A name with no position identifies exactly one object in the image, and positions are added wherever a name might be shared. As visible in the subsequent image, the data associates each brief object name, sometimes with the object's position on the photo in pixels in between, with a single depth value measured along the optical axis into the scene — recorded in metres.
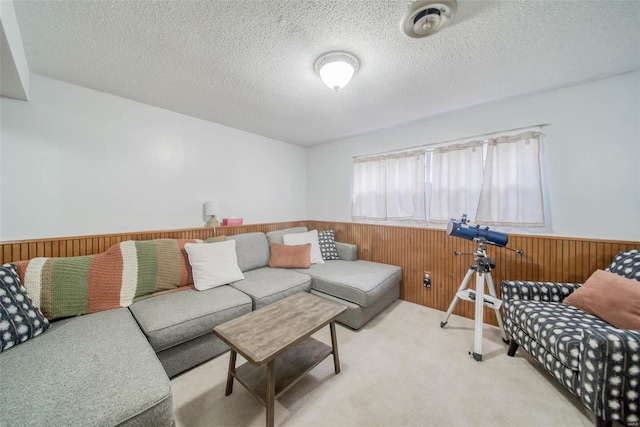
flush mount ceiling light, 1.57
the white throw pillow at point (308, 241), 3.09
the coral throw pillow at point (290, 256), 2.86
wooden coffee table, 1.22
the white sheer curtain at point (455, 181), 2.46
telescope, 2.04
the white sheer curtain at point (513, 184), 2.14
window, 2.18
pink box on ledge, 3.00
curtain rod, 2.13
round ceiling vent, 1.15
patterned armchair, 1.09
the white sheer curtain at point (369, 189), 3.16
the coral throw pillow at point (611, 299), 1.36
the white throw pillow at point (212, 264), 2.17
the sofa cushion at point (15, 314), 1.19
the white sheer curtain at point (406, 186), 2.83
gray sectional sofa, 0.88
